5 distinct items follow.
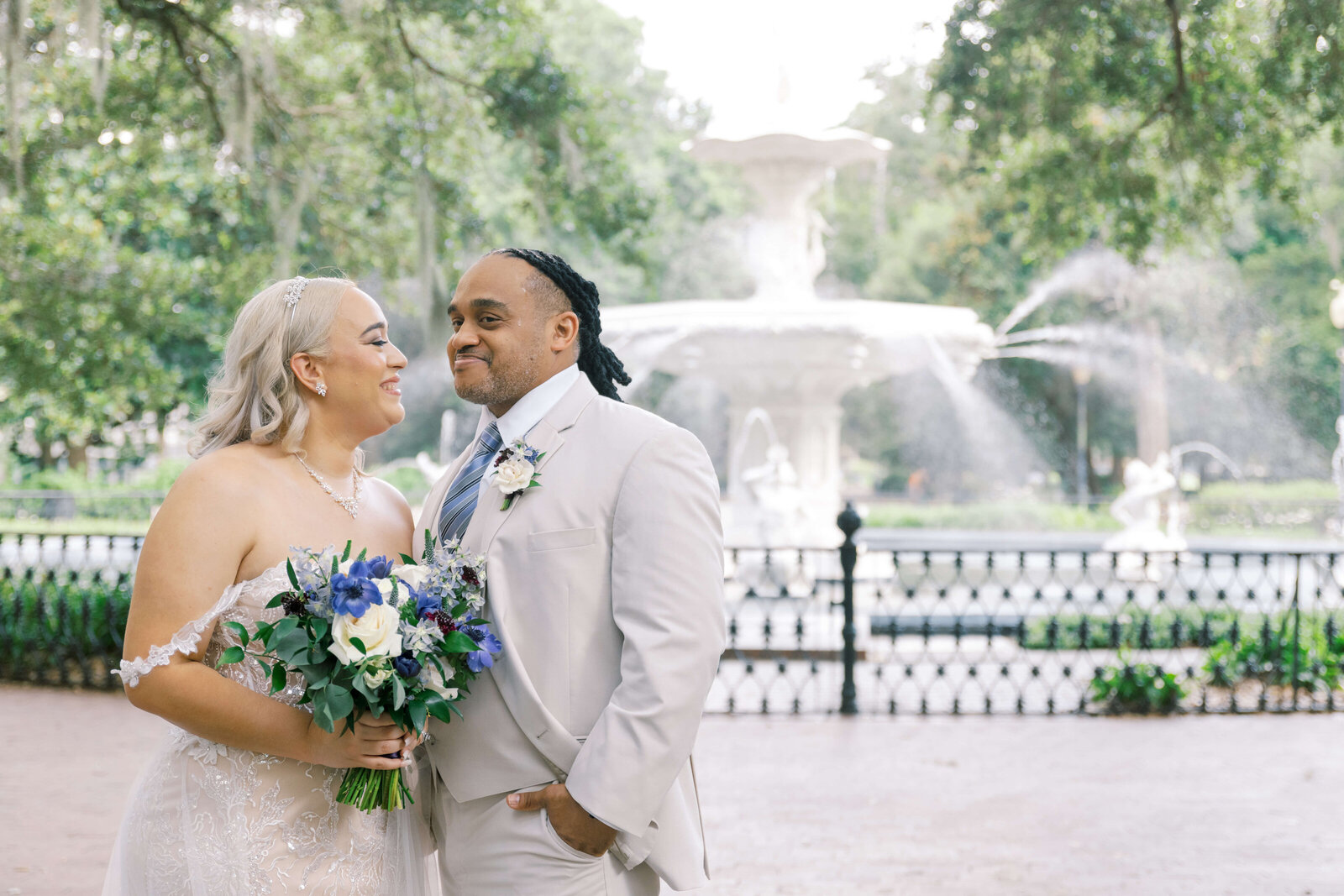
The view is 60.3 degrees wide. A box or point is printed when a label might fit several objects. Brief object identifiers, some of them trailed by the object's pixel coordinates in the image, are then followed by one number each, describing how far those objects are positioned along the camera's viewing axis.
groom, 2.39
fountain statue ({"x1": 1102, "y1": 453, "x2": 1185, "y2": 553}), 17.09
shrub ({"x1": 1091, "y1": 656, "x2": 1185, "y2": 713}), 8.12
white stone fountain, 10.90
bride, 2.46
